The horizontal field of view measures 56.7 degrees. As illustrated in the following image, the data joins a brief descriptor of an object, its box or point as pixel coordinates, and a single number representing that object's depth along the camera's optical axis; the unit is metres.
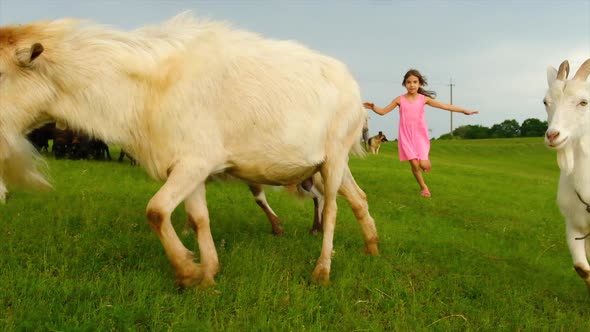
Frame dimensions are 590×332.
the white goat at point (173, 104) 4.10
